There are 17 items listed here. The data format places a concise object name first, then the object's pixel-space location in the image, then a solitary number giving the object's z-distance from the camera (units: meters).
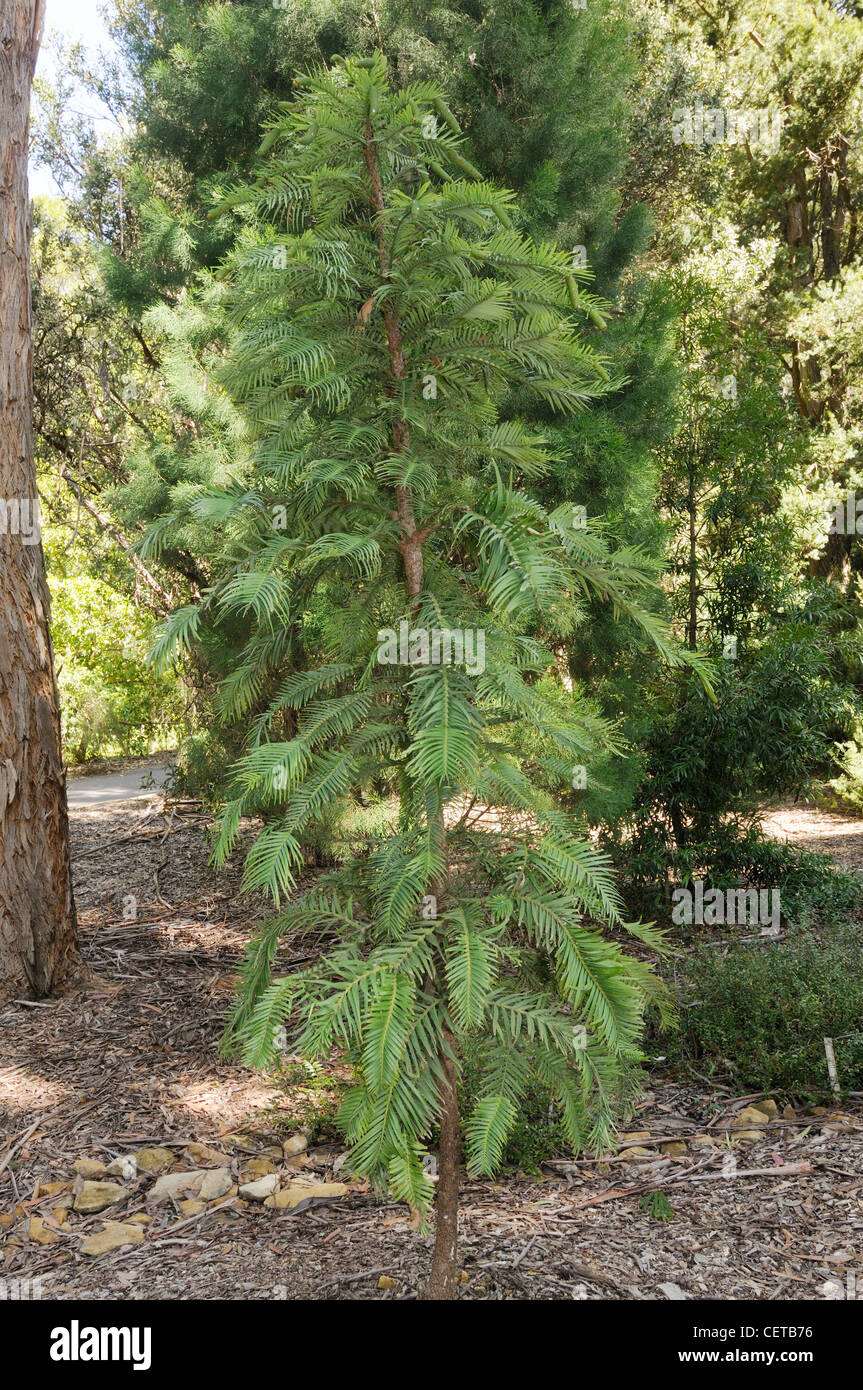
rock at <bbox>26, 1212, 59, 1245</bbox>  3.44
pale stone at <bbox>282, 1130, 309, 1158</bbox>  4.02
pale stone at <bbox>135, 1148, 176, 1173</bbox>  3.91
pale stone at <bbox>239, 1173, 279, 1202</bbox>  3.65
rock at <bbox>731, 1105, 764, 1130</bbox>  4.18
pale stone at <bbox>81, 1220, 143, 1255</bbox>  3.36
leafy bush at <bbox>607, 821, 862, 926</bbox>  6.56
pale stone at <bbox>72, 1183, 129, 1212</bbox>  3.64
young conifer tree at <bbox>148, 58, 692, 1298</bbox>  2.37
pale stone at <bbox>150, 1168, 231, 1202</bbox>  3.70
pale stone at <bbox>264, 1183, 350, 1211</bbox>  3.60
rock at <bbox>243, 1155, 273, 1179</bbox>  3.84
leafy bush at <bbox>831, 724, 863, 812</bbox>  9.67
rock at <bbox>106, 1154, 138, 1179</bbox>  3.85
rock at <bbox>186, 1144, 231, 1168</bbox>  3.93
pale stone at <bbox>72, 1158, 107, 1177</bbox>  3.85
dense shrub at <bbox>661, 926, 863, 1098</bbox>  4.41
